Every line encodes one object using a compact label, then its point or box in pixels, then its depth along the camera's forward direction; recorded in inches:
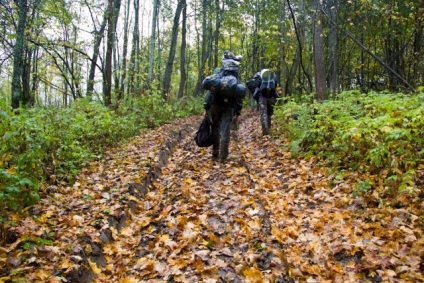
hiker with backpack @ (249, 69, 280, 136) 438.9
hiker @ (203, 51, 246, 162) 301.4
